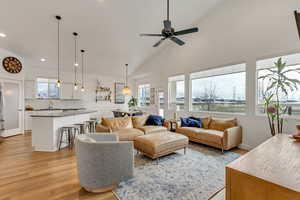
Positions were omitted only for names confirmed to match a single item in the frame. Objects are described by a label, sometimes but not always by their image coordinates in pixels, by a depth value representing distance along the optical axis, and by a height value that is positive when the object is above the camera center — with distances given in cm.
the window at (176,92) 631 +35
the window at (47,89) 649 +55
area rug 198 -133
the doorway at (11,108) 481 -25
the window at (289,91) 336 +39
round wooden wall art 485 +129
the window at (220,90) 436 +36
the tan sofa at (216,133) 356 -92
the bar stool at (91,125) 500 -93
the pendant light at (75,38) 459 +214
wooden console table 93 -57
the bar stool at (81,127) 433 -84
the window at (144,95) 845 +33
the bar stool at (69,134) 388 -98
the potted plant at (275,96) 311 +8
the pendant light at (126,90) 618 +42
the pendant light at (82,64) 580 +171
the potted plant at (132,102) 792 -14
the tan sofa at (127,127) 379 -83
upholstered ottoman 296 -97
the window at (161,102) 718 -11
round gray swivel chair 195 -91
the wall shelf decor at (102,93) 804 +42
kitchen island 369 -83
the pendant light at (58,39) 382 +206
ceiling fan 285 +142
